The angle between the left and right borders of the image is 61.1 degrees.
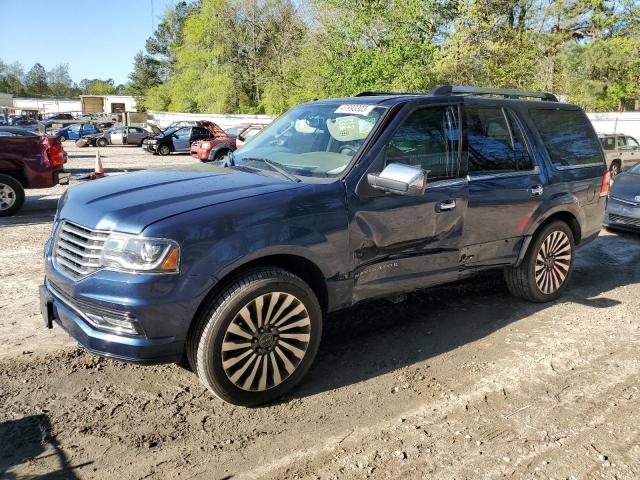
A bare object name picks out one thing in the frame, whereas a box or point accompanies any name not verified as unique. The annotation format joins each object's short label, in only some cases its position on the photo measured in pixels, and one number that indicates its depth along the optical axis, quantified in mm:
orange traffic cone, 11894
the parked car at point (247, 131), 21206
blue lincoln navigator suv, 2982
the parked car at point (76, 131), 35219
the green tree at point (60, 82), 133025
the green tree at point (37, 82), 126900
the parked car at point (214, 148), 20922
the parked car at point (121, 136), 34094
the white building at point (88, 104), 90750
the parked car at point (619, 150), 17969
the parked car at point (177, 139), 27188
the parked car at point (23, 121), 41656
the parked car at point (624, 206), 8609
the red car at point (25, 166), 9500
